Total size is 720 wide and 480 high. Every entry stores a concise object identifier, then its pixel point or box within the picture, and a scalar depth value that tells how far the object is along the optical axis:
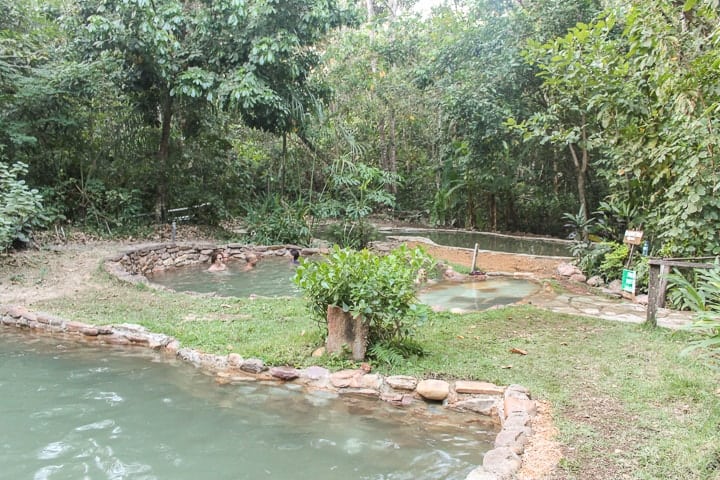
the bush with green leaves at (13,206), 7.26
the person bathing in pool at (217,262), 9.71
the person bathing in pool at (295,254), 10.24
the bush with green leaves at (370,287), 4.00
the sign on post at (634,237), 6.51
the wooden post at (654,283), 4.89
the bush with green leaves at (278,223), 11.68
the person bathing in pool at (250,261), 9.98
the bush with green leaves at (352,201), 11.52
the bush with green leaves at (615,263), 7.39
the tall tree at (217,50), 9.80
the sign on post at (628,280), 6.10
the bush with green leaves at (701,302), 2.81
